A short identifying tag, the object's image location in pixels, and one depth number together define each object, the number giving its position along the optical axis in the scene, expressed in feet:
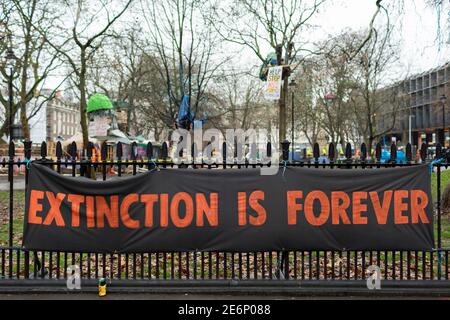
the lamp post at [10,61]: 68.69
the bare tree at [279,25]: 64.95
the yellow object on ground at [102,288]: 18.40
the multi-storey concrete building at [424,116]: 253.85
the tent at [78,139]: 118.73
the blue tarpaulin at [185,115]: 69.47
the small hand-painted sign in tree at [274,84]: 34.27
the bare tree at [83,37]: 59.98
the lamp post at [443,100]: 140.14
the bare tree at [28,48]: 66.57
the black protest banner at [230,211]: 18.99
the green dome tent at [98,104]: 97.40
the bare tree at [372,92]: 103.09
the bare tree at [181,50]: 67.10
